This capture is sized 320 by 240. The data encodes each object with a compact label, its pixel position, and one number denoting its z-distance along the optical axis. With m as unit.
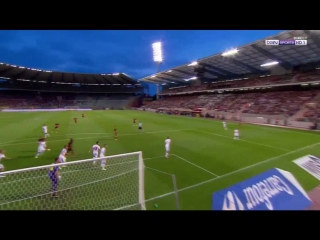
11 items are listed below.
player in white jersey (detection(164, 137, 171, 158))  13.50
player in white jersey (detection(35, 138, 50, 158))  12.73
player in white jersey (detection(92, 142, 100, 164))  11.79
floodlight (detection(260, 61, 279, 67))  41.31
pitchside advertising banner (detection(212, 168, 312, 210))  6.65
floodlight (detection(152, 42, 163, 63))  64.81
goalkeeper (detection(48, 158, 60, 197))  6.82
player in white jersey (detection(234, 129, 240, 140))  19.36
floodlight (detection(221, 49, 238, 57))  36.33
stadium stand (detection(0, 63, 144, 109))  72.94
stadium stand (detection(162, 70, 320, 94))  36.66
